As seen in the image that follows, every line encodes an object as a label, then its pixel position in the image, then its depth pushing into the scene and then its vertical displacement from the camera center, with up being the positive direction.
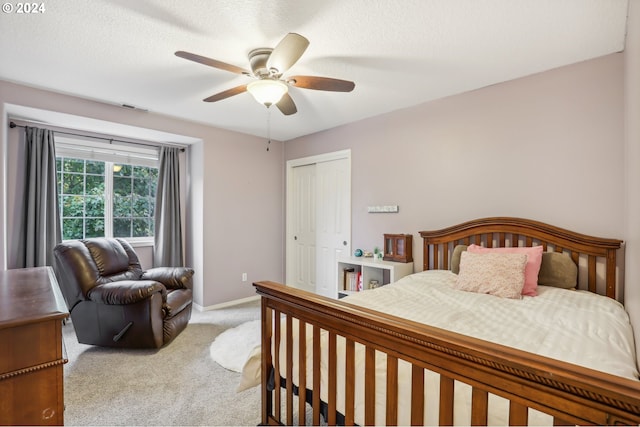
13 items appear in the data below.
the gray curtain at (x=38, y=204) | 2.98 +0.07
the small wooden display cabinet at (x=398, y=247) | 3.14 -0.38
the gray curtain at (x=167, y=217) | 3.86 -0.08
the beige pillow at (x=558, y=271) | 2.16 -0.43
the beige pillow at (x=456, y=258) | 2.60 -0.40
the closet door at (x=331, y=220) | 3.93 -0.11
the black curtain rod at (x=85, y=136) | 2.96 +0.88
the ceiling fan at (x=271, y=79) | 1.70 +0.88
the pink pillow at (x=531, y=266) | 2.05 -0.38
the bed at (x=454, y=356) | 0.65 -0.56
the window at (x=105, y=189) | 3.45 +0.28
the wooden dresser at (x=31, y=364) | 0.85 -0.46
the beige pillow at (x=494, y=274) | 1.99 -0.44
